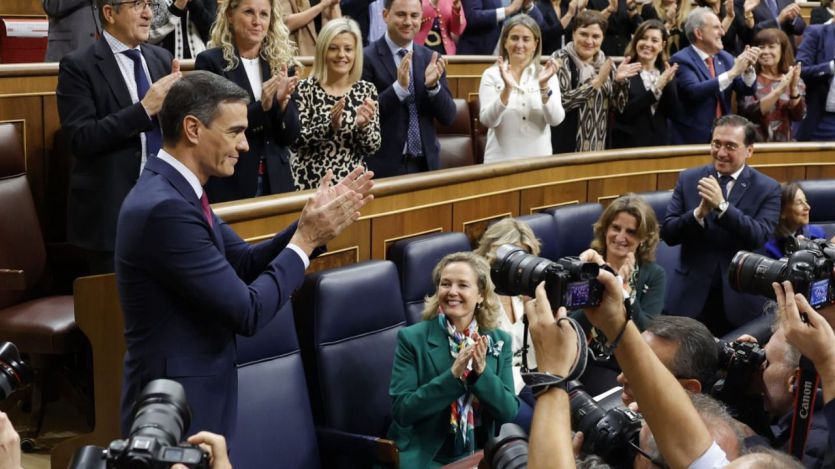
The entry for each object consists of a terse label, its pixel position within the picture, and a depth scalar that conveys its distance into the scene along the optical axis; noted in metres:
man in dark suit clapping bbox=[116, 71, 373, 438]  1.75
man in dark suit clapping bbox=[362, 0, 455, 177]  3.25
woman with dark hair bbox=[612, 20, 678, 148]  4.05
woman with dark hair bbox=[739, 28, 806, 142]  4.53
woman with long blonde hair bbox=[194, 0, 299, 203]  2.74
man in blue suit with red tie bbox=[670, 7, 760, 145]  4.20
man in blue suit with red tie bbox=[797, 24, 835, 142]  4.77
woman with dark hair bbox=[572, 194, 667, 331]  3.11
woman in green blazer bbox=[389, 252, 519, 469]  2.35
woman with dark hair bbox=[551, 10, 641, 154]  3.83
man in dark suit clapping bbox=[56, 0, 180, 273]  2.49
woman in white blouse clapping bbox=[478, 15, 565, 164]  3.55
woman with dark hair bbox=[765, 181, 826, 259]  3.63
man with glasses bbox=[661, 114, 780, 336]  3.38
